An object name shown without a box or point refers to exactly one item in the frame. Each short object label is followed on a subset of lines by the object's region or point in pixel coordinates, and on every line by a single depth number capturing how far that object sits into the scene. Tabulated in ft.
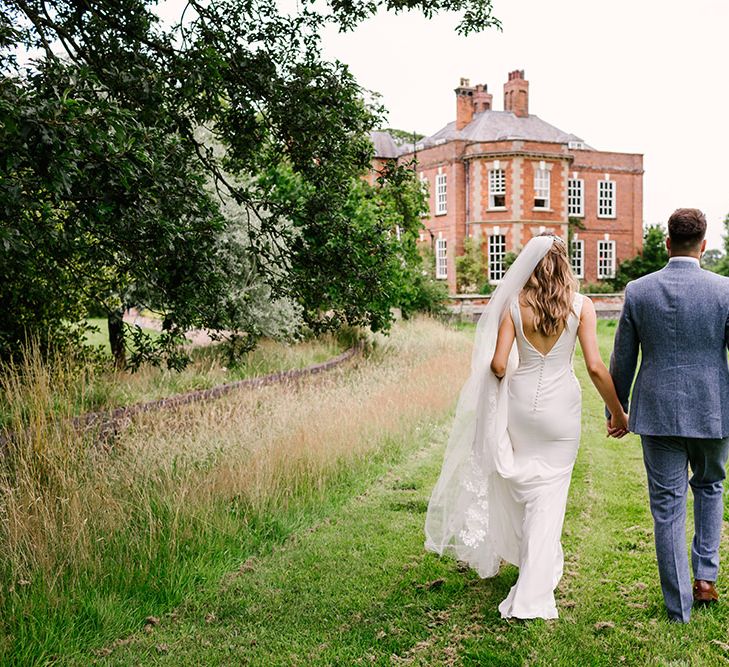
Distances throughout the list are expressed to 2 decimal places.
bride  14.85
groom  13.99
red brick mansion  136.46
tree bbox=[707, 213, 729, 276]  149.40
